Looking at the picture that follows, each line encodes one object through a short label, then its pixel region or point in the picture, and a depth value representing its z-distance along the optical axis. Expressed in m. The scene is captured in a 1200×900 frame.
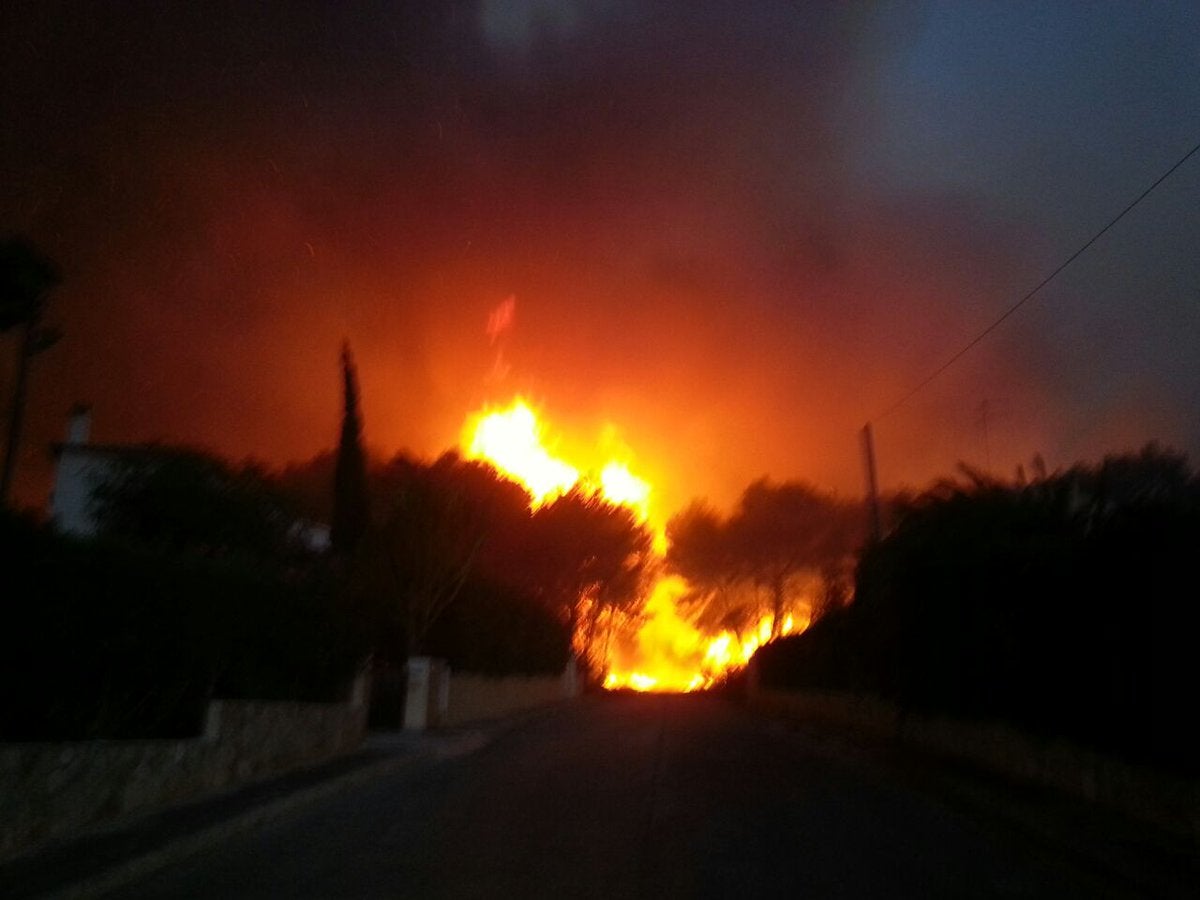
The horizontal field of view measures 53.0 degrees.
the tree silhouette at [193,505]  23.19
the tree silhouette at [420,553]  27.88
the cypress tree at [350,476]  33.41
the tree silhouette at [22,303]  26.89
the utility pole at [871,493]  30.97
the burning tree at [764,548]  57.19
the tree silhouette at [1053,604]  11.23
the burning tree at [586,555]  53.44
